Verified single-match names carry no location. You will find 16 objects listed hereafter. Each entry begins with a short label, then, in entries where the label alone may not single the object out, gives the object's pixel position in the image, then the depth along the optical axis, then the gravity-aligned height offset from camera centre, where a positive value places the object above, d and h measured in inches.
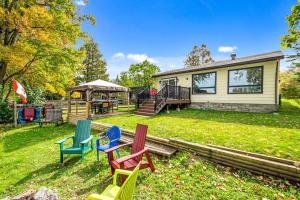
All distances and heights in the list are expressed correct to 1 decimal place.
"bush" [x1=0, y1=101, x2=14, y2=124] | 301.0 -43.3
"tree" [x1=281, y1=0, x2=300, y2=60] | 235.3 +126.9
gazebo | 279.6 +18.3
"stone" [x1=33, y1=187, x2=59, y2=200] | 68.6 -56.5
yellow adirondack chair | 40.5 -32.3
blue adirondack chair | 126.6 -43.3
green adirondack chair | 145.4 -45.8
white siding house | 271.1 +34.0
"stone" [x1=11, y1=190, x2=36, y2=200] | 70.2 -58.2
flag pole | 284.0 -45.3
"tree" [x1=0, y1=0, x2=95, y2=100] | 267.2 +143.4
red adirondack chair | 93.9 -47.0
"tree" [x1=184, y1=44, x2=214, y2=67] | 888.3 +300.4
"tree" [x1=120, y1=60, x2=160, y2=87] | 755.9 +152.4
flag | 258.3 +13.6
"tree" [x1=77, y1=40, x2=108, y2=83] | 989.8 +250.4
